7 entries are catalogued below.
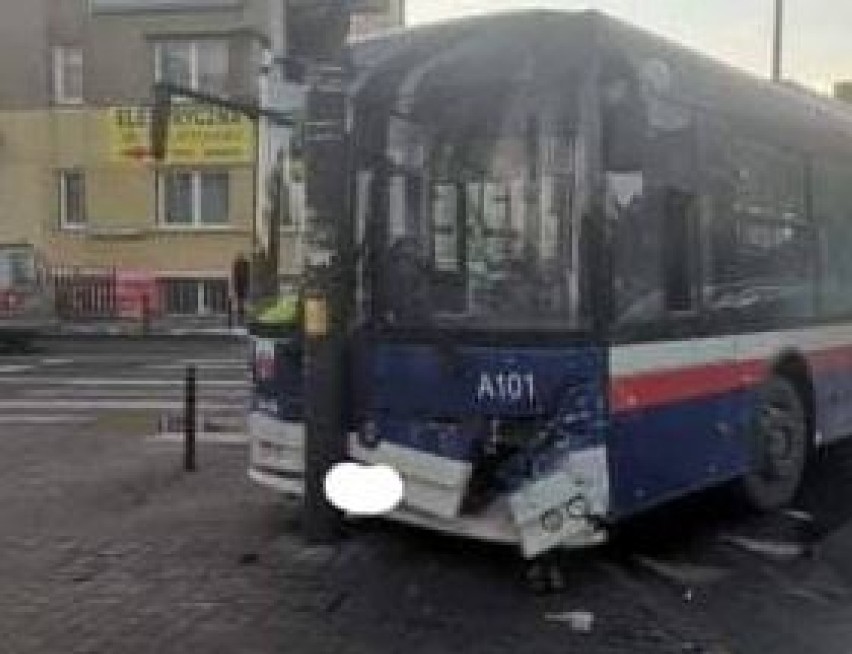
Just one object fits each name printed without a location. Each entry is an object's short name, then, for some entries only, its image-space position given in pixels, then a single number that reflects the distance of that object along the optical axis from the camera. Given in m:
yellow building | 39.59
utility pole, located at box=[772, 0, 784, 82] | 38.62
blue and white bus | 8.55
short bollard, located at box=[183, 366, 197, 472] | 12.87
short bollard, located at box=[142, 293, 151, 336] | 34.91
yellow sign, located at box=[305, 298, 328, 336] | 9.41
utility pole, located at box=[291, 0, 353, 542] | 9.40
